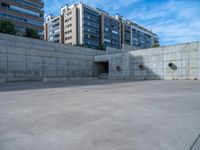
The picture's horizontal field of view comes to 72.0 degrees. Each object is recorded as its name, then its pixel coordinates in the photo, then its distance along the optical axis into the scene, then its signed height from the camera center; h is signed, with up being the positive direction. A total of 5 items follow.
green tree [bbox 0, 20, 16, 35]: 27.14 +9.28
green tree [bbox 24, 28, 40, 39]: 31.36 +9.29
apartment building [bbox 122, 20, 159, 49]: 72.56 +21.95
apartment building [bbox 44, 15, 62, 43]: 61.38 +21.32
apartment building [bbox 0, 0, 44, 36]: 40.38 +18.95
